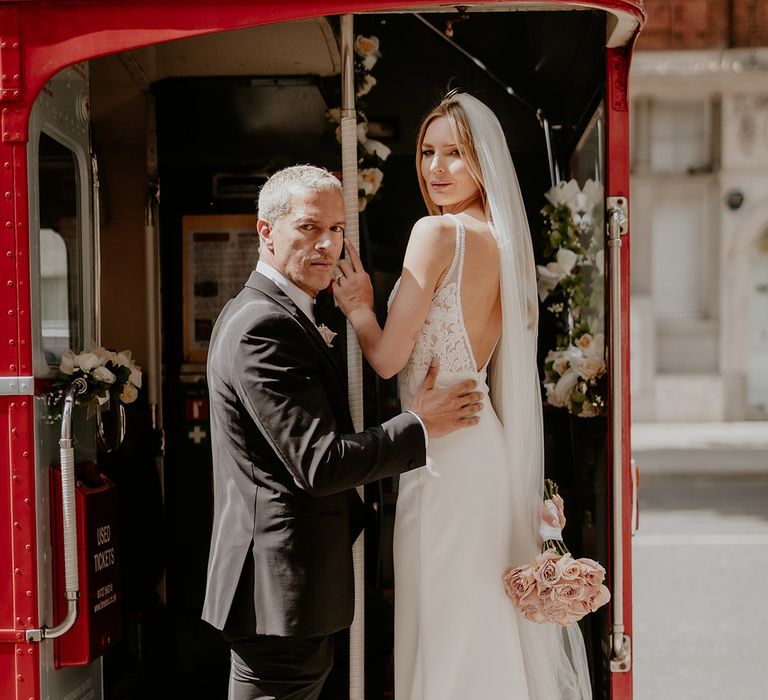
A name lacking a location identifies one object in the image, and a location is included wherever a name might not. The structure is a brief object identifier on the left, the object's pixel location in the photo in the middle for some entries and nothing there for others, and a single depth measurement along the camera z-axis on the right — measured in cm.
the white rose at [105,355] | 288
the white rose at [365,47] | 363
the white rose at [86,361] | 270
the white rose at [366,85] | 357
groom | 216
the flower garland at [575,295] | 315
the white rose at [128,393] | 296
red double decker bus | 282
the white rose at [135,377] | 299
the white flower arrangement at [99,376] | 266
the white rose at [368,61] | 364
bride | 255
